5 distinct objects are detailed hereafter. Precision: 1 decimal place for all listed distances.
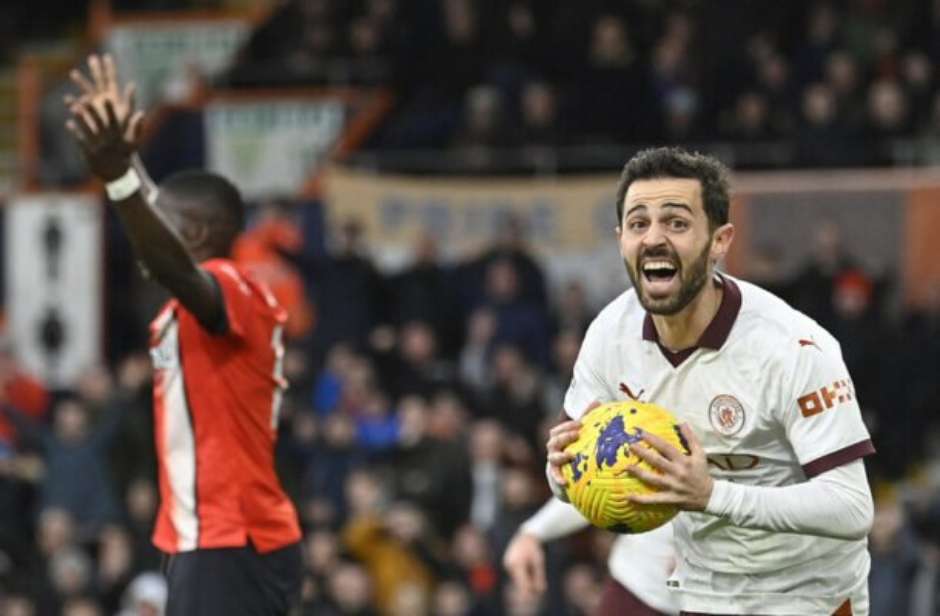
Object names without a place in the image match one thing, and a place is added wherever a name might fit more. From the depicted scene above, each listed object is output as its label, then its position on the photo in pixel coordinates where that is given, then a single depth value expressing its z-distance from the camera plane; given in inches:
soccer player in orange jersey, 278.1
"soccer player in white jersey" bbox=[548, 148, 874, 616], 233.1
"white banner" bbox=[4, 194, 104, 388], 697.0
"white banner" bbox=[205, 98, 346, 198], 709.9
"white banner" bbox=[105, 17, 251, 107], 761.6
